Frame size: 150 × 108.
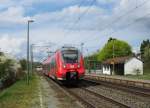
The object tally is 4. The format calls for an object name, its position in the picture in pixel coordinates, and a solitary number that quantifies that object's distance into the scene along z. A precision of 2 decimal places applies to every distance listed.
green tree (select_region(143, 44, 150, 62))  116.51
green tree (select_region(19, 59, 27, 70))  121.18
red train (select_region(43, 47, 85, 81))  35.03
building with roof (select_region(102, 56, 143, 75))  80.88
